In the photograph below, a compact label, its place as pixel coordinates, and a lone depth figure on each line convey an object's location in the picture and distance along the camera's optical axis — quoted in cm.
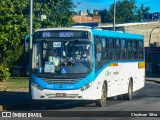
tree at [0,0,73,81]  5459
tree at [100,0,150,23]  15648
